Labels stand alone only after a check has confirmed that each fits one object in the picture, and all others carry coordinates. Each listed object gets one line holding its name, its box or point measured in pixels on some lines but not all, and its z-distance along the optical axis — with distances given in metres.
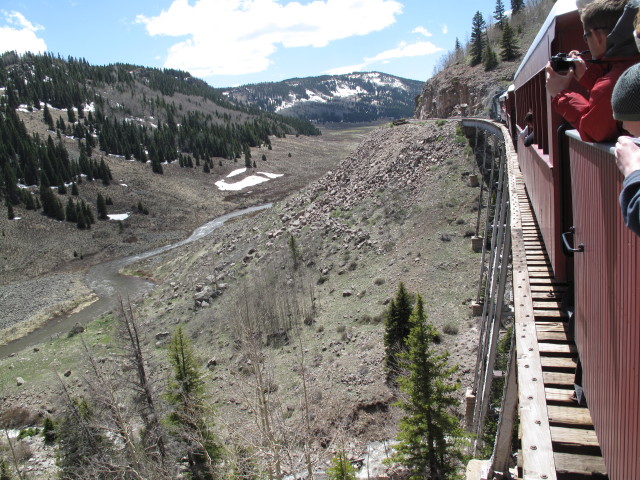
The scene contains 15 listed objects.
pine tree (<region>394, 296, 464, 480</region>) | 13.95
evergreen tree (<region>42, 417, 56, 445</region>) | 23.77
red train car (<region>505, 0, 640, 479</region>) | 2.44
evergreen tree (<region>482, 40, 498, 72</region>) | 59.34
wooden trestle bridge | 3.30
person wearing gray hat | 1.76
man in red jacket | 2.91
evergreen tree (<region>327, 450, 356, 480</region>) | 13.61
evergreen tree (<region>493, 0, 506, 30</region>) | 76.10
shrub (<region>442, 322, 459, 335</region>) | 20.38
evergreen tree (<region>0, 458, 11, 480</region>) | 19.73
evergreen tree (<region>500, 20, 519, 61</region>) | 58.41
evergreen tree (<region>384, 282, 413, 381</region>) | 19.95
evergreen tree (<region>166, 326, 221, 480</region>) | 18.50
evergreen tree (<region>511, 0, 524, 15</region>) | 81.56
